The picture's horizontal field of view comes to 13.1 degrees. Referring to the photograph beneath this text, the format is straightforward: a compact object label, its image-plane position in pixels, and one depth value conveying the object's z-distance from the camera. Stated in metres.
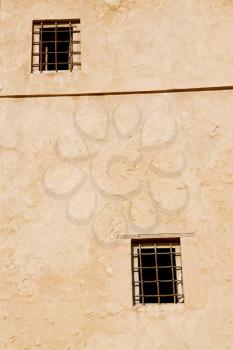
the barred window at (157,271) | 12.40
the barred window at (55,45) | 14.10
